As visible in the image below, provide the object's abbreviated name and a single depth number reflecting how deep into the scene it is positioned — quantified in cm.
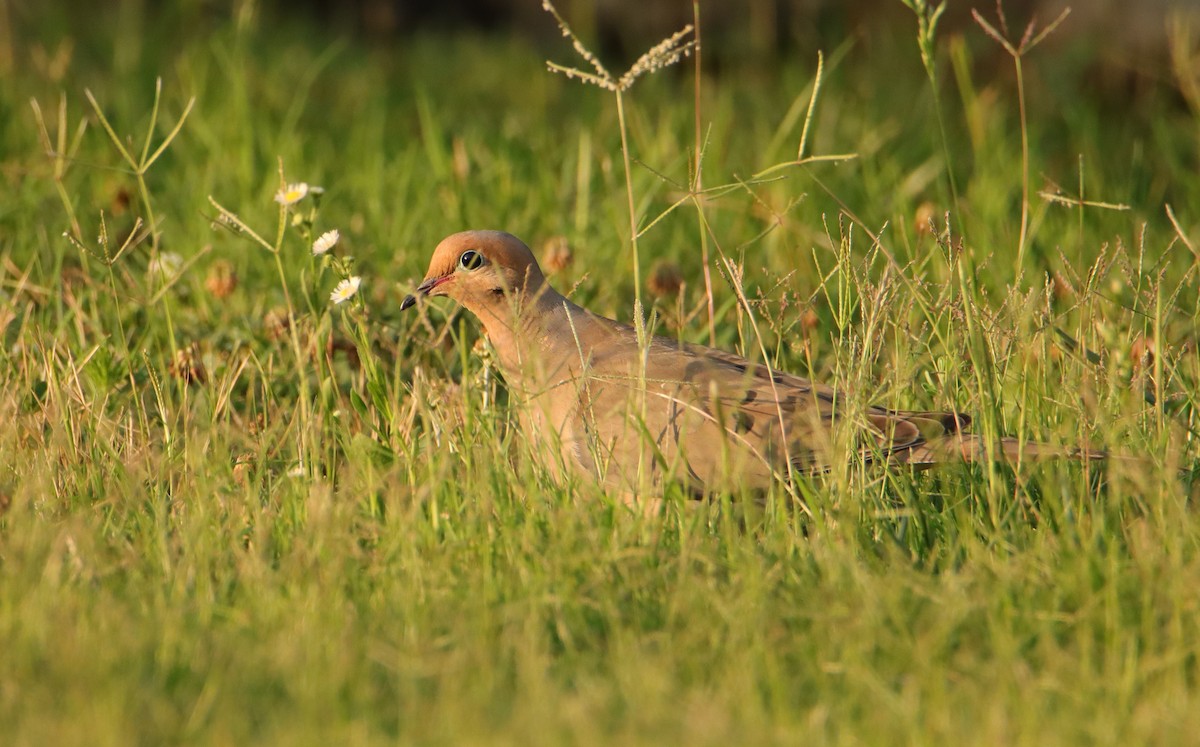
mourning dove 767
